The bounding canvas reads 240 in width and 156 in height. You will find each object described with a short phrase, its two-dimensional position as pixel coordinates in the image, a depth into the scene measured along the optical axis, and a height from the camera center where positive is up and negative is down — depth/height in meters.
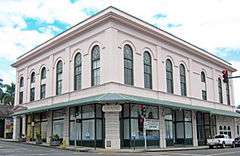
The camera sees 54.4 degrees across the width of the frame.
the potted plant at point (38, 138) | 26.77 -3.38
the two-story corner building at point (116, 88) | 22.51 +2.37
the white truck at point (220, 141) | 27.16 -3.97
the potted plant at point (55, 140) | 24.71 -3.30
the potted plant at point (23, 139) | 29.32 -3.71
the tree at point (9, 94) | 58.18 +3.91
